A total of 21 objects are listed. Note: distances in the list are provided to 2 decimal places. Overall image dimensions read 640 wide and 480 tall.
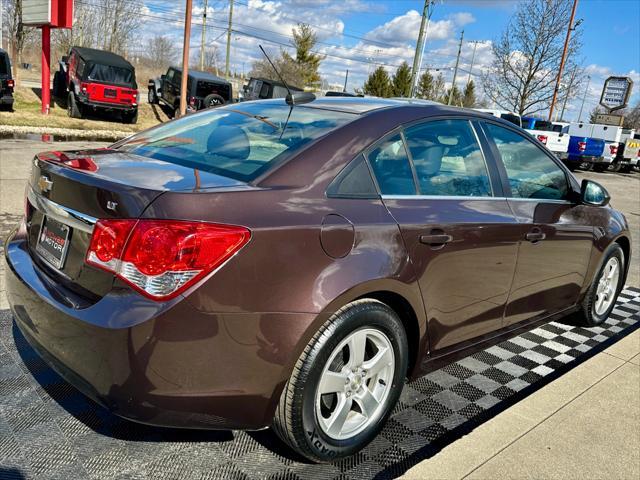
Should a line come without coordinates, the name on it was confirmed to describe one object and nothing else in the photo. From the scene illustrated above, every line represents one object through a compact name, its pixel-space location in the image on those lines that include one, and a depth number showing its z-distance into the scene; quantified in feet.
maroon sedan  6.37
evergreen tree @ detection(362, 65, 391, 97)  161.71
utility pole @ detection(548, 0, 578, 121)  90.02
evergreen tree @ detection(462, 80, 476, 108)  212.07
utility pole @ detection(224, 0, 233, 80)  156.76
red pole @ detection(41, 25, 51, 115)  61.31
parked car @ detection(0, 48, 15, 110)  60.13
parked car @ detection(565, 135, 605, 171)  75.46
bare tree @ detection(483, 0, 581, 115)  91.29
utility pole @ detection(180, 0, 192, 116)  64.75
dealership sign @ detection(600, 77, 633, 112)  109.40
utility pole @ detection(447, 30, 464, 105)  198.30
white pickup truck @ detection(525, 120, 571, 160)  69.05
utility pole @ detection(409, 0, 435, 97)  75.56
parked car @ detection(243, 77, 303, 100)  70.13
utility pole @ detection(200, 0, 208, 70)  157.28
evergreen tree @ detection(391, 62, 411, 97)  163.63
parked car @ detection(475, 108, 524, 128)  71.26
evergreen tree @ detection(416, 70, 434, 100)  198.18
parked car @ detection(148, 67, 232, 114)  74.23
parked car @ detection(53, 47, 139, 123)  66.13
